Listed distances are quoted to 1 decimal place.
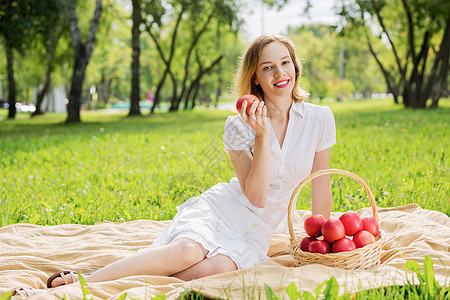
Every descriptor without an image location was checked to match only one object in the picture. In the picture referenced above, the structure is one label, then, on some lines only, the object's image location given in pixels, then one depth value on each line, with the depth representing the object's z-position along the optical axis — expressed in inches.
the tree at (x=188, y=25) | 928.3
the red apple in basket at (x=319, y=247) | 120.6
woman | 119.9
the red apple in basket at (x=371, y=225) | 125.6
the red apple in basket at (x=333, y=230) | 117.9
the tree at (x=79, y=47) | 675.4
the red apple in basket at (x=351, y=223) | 122.8
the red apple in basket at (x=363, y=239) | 120.6
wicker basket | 116.3
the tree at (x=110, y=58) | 1032.4
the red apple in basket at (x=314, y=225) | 125.3
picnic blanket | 108.4
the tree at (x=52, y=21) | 631.8
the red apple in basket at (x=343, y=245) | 117.6
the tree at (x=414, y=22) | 738.8
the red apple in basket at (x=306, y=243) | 125.0
